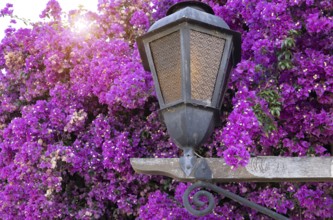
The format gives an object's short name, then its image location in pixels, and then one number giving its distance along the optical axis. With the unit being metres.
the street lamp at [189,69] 1.93
